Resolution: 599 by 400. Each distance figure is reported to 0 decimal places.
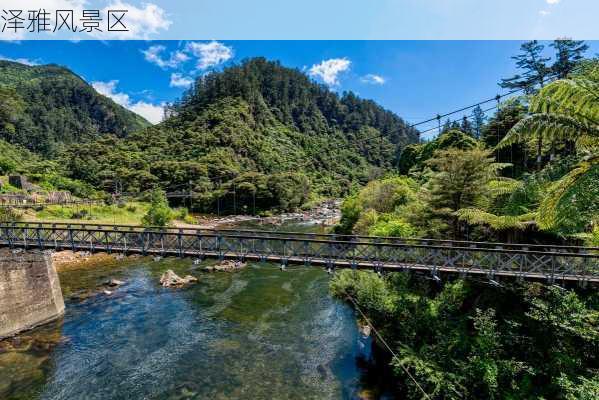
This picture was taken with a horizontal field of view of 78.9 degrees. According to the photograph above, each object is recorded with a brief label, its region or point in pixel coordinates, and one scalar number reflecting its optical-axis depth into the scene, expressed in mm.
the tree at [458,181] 20078
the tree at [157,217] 50094
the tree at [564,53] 36844
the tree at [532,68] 38375
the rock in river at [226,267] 34406
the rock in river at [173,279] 29898
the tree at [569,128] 9258
